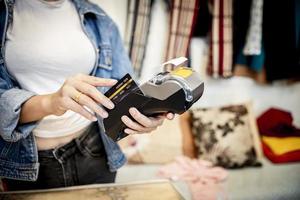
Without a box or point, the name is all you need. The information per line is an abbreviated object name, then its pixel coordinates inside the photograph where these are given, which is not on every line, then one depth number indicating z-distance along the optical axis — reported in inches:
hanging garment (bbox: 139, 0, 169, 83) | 66.5
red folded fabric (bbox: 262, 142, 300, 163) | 64.2
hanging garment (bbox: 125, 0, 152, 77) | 63.4
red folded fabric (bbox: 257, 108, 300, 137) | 68.7
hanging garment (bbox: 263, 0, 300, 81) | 64.4
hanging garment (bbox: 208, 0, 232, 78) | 65.0
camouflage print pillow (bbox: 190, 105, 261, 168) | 63.3
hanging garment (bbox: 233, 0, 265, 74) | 64.9
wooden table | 28.1
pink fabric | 53.6
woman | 26.4
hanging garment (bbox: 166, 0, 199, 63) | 63.6
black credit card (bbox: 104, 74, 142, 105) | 22.9
